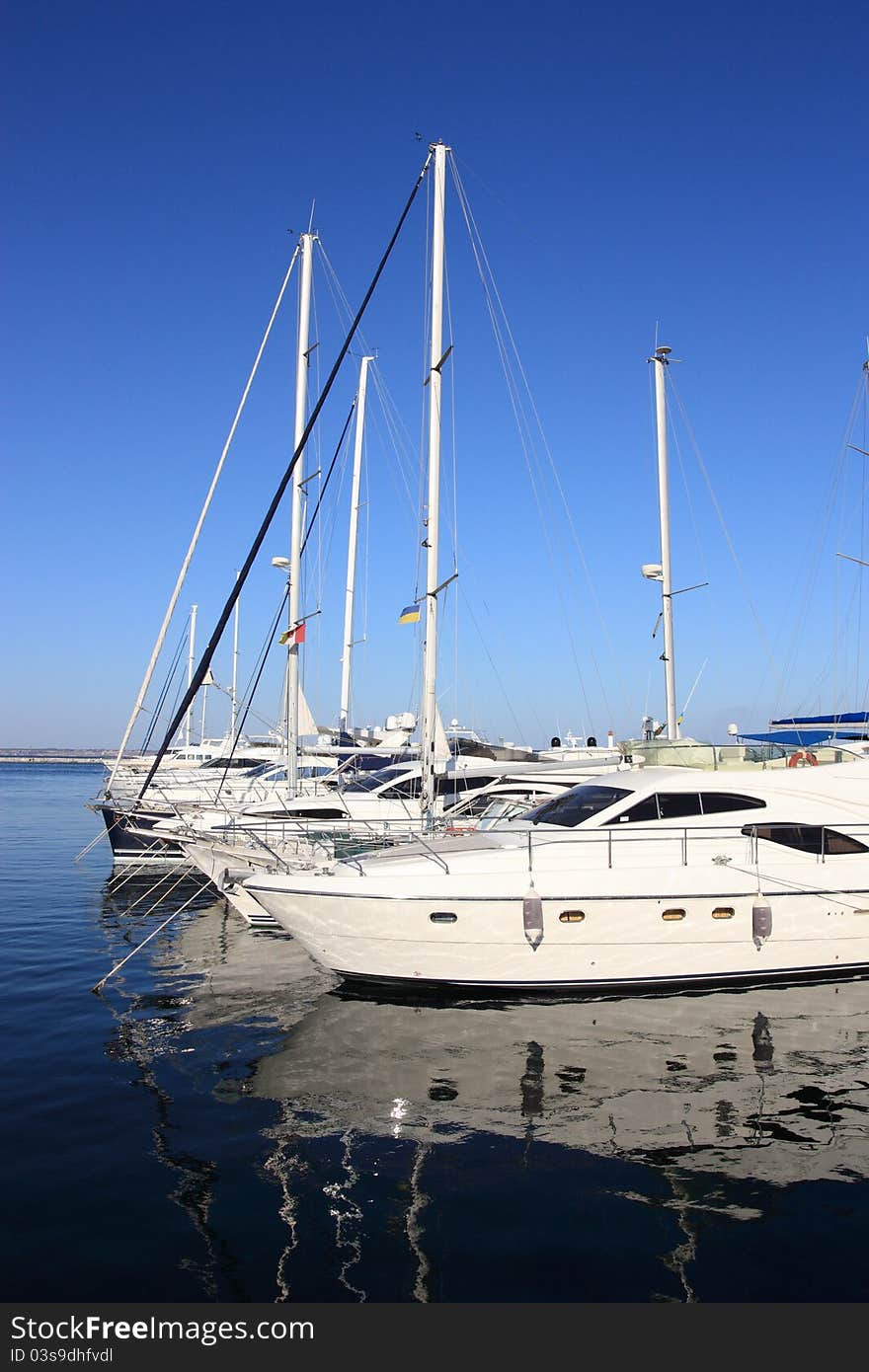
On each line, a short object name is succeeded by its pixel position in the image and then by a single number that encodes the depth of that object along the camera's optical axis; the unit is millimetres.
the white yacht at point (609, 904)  10008
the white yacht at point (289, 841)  13406
